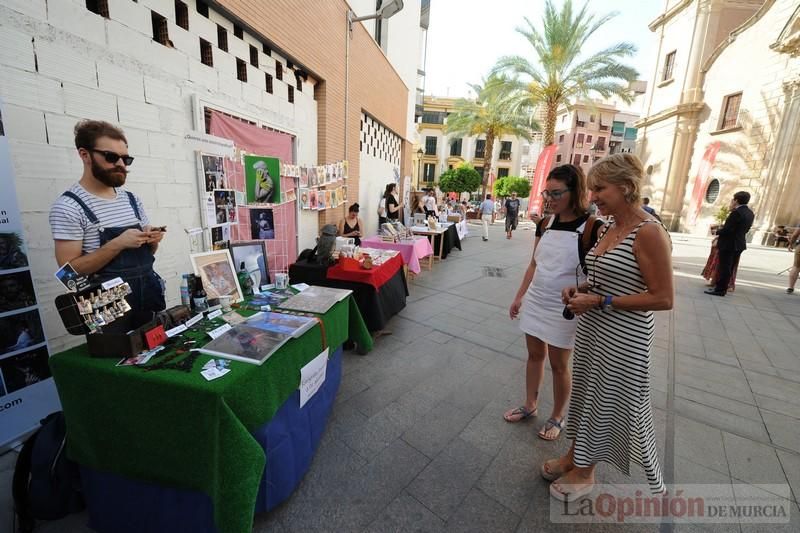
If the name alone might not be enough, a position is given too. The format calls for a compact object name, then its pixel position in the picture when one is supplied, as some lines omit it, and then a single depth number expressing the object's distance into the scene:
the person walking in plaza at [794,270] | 6.35
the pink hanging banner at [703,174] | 14.90
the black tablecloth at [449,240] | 8.50
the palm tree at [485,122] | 20.67
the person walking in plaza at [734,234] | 5.84
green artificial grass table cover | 1.32
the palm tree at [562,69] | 13.32
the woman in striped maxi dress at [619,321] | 1.50
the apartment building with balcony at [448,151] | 37.50
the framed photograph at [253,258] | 2.35
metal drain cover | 7.26
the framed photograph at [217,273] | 2.06
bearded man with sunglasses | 1.64
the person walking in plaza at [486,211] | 12.31
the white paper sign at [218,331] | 1.73
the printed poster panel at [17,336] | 1.96
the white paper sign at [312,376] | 1.88
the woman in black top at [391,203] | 7.95
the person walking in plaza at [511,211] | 13.54
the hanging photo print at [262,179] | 4.03
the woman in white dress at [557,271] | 1.98
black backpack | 1.58
